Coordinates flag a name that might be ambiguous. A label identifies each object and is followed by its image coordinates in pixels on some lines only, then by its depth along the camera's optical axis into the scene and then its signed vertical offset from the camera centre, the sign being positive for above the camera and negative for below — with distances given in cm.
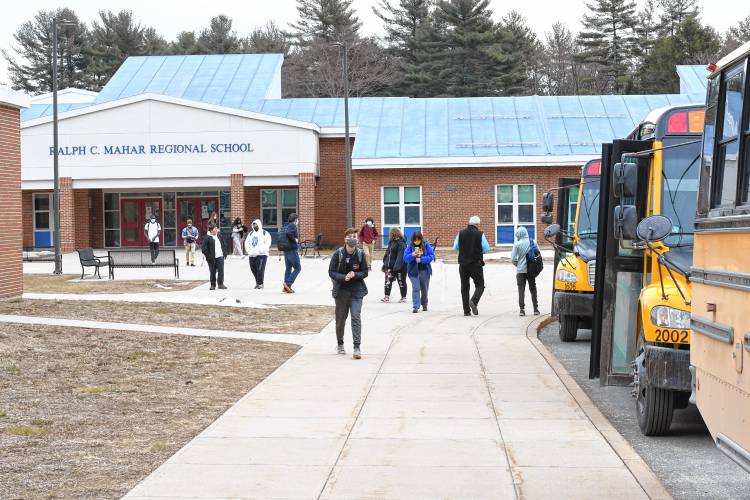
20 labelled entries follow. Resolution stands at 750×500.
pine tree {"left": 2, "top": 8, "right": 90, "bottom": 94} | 8775 +985
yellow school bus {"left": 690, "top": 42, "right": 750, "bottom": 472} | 581 -41
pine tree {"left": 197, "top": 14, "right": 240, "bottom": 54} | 8944 +1173
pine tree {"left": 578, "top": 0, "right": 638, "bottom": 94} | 7950 +1065
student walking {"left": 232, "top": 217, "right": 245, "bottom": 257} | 4206 -181
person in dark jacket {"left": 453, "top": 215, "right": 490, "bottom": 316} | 2103 -127
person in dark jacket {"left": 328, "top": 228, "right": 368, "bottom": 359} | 1491 -122
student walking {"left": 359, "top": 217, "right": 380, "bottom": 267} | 3223 -133
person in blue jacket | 2197 -148
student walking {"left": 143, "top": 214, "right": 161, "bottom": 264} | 4008 -160
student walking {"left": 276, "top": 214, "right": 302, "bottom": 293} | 2564 -139
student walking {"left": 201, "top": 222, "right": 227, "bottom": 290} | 2664 -158
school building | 4631 +115
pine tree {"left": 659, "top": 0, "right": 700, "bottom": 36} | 8162 +1296
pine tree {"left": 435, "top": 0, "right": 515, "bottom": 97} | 7456 +900
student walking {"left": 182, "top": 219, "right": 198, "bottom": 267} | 3681 -175
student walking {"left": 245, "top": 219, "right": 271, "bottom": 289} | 2684 -148
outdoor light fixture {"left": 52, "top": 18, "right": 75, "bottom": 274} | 3372 +23
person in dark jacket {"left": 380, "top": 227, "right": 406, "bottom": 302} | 2342 -155
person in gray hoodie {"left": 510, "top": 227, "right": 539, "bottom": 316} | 2087 -130
